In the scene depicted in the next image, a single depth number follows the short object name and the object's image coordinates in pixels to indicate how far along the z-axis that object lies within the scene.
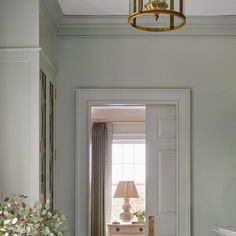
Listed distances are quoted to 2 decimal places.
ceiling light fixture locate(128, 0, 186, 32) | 2.56
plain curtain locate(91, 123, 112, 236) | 8.62
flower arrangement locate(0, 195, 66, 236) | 3.11
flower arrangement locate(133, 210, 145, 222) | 8.42
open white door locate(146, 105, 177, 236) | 5.00
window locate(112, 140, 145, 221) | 8.83
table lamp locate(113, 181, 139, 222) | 8.29
